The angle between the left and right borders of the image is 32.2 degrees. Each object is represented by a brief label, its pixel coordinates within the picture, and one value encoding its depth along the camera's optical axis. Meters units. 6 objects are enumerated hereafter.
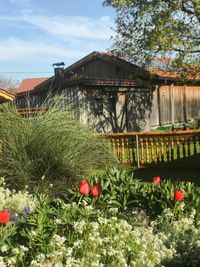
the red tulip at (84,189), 3.63
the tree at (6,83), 53.51
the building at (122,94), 17.21
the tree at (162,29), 16.80
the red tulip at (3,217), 2.94
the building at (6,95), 11.67
